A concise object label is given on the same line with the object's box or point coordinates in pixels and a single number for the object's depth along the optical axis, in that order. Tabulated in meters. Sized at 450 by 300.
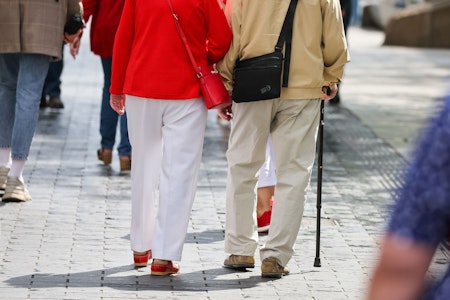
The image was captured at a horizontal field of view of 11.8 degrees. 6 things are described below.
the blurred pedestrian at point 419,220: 3.89
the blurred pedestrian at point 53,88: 24.61
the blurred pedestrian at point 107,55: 17.50
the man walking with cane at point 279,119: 11.57
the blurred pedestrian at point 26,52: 15.13
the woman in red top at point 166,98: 11.37
